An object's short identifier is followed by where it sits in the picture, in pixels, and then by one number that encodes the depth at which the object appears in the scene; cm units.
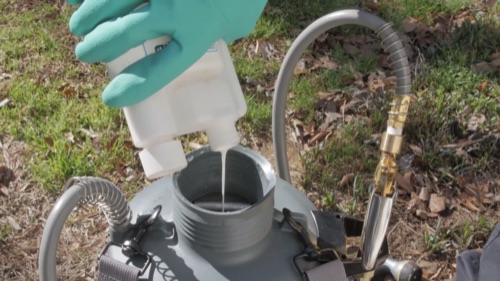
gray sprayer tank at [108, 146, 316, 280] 114
